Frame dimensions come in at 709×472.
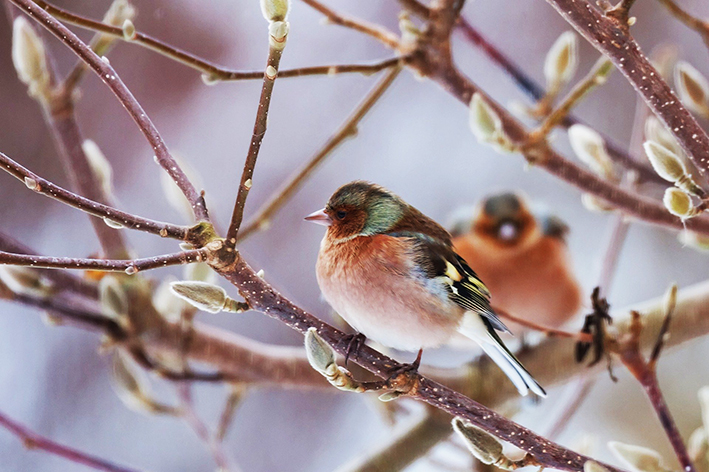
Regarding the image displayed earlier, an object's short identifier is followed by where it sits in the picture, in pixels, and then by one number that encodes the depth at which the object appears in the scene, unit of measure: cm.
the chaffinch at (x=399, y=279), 389
